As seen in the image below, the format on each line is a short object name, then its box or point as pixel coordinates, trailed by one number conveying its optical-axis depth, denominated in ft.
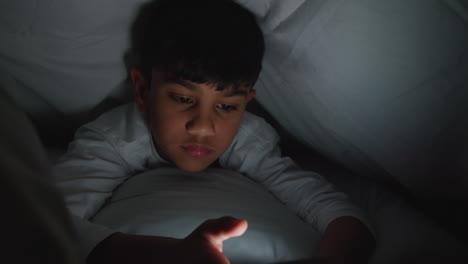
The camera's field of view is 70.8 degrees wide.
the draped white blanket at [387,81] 1.65
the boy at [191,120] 1.95
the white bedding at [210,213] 1.64
